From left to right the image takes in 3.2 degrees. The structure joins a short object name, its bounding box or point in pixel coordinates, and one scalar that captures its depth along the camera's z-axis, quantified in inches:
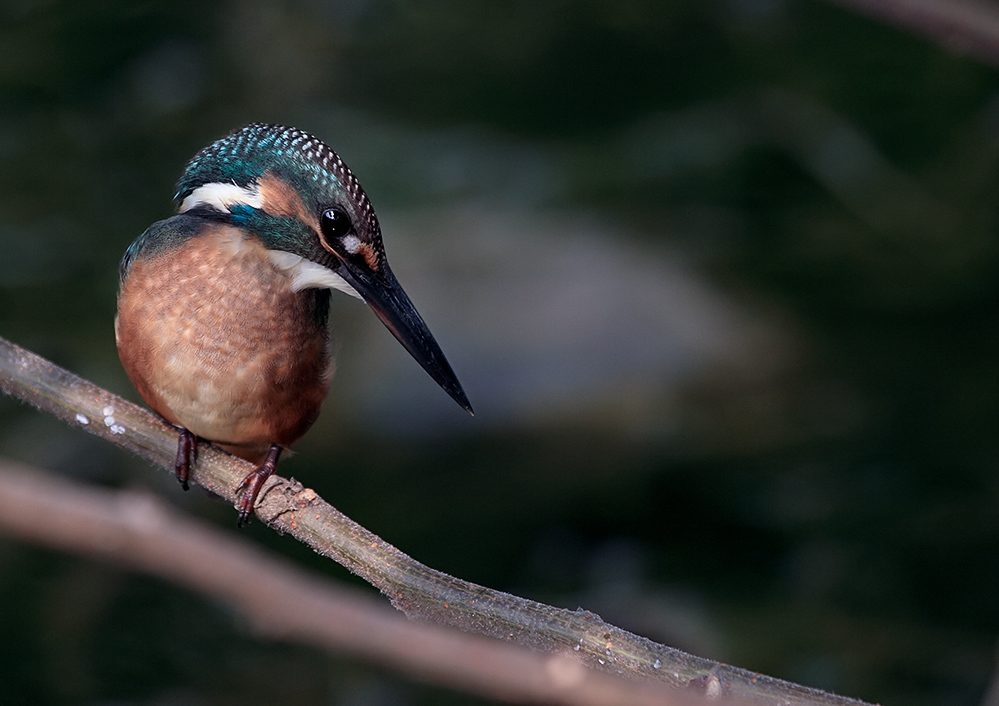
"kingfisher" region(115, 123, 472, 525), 135.5
